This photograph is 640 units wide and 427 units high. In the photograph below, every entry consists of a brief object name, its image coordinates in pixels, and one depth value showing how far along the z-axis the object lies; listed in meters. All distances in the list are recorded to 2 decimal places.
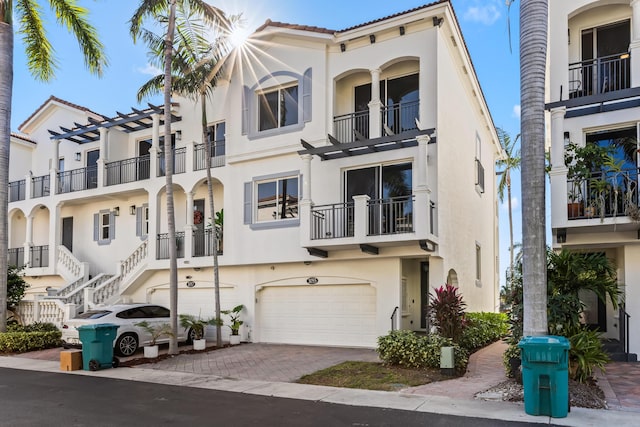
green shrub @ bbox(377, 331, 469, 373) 11.73
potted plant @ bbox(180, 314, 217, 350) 15.84
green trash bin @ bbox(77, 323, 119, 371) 12.68
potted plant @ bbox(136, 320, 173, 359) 14.34
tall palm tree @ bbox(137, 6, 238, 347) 16.62
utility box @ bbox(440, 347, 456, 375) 11.17
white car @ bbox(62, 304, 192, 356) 14.70
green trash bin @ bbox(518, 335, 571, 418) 7.64
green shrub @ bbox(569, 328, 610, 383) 8.97
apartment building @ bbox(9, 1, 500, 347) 15.26
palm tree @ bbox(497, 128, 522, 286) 30.98
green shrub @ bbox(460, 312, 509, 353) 14.01
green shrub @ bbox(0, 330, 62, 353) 16.12
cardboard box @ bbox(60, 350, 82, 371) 12.80
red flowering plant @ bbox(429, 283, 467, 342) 12.56
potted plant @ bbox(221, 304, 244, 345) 17.08
